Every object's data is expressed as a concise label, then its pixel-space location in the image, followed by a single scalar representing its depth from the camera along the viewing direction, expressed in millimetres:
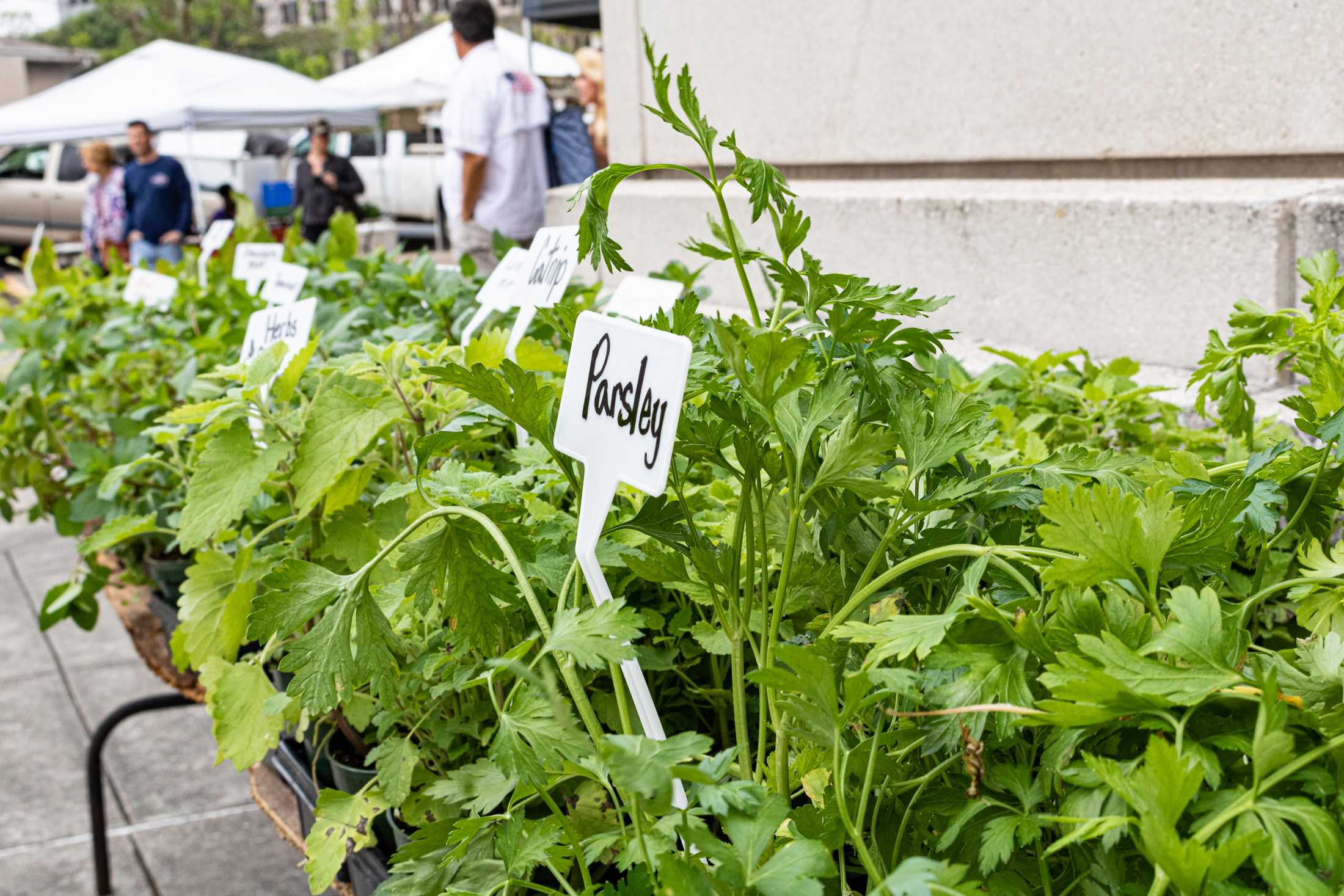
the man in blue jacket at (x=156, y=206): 8109
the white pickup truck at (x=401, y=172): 16625
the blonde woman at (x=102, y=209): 8469
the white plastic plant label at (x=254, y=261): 2779
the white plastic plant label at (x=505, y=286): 1457
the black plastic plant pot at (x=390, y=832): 1084
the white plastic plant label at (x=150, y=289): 3082
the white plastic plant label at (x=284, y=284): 2107
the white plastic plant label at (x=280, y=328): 1587
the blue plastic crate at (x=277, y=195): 12219
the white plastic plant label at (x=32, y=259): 3729
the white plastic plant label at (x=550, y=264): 1312
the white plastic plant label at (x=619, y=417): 710
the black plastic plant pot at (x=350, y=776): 1171
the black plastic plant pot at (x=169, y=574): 1967
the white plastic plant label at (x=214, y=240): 3831
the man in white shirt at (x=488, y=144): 4746
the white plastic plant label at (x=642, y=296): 1375
